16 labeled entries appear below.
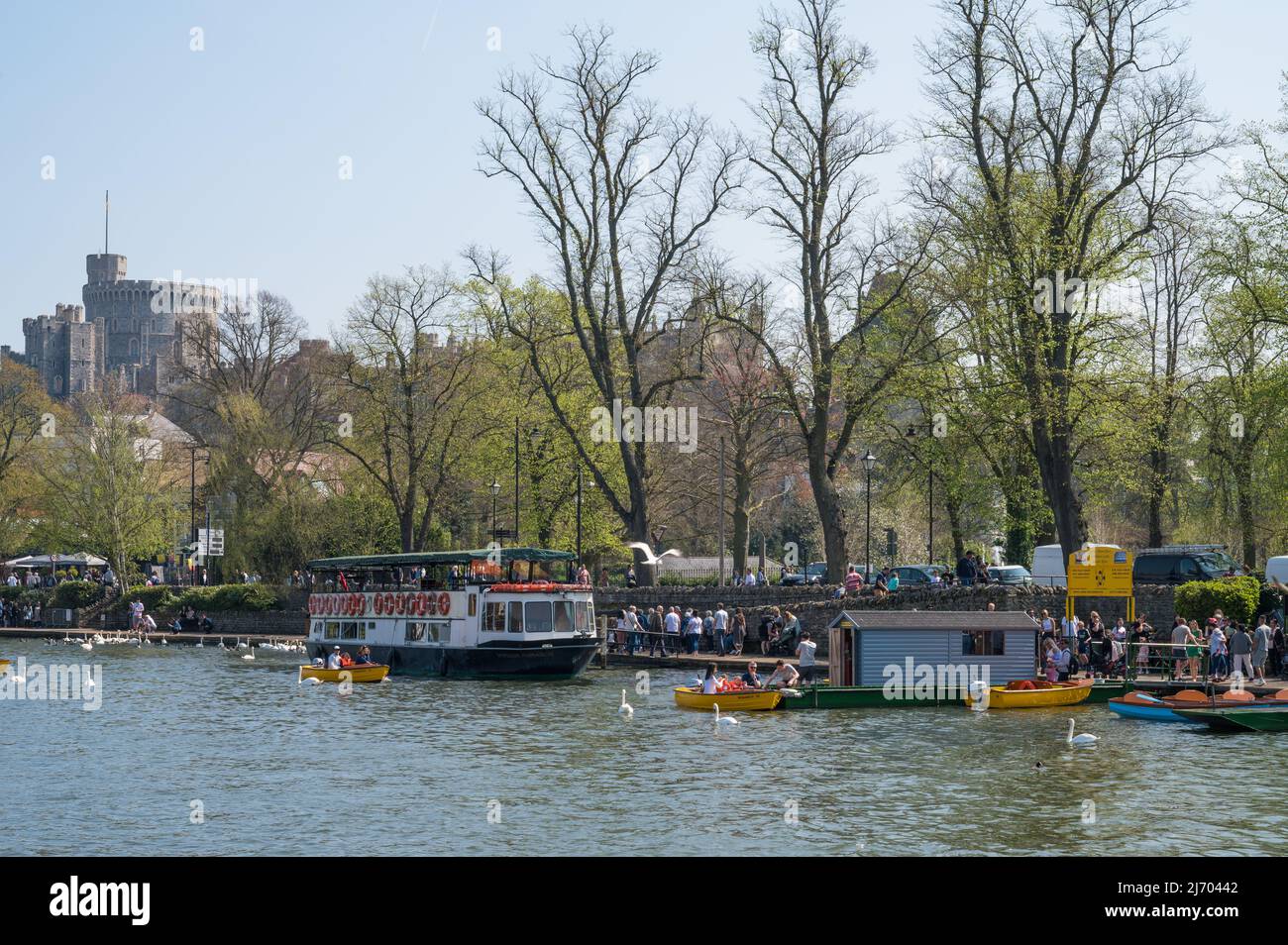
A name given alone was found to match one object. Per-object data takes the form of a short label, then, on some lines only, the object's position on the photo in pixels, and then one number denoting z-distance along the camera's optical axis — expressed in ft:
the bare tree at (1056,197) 155.12
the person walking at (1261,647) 124.67
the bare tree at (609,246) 185.37
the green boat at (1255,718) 108.99
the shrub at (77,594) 278.26
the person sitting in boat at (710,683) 124.10
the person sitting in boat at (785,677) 125.90
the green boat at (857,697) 122.93
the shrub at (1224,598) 134.72
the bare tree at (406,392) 237.66
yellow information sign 138.62
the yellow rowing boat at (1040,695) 123.75
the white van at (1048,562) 174.60
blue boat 114.73
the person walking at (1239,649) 121.80
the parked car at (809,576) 215.65
